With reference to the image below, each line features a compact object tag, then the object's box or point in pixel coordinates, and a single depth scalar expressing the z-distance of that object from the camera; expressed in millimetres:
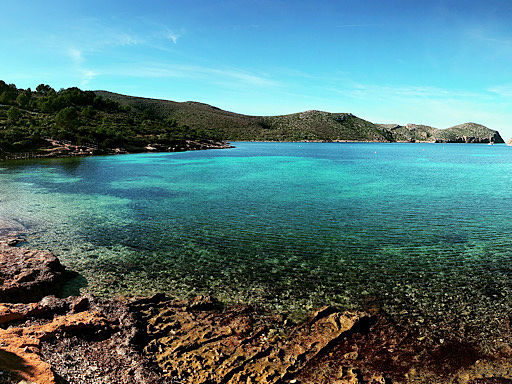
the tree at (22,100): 112375
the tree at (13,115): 85250
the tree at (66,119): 86438
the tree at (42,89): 146038
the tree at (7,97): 111588
